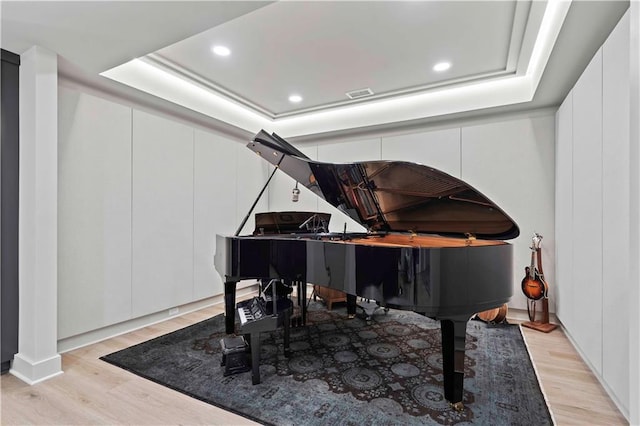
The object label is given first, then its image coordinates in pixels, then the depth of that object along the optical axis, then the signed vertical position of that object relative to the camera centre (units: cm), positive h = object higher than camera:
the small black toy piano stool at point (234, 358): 225 -105
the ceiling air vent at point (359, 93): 368 +142
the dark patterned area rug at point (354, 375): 182 -115
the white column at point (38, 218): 222 -4
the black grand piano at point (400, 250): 175 -24
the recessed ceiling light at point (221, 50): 275 +143
